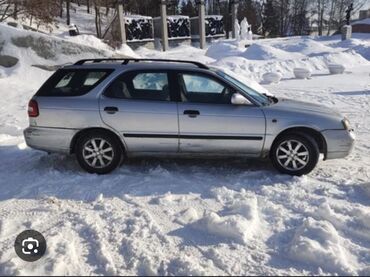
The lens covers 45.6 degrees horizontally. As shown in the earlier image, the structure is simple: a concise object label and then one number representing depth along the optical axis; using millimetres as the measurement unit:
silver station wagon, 5551
